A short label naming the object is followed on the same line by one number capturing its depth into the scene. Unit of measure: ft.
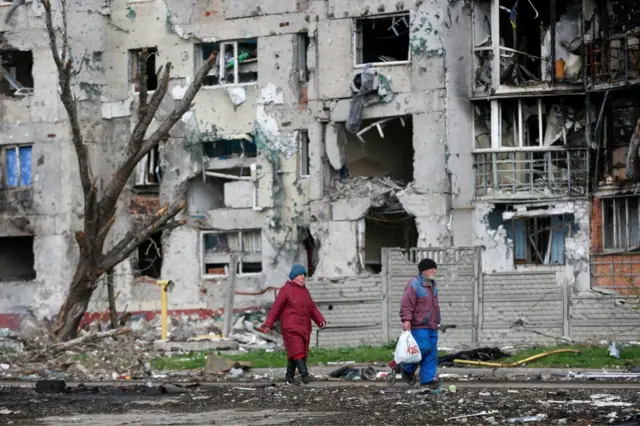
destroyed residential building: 131.95
